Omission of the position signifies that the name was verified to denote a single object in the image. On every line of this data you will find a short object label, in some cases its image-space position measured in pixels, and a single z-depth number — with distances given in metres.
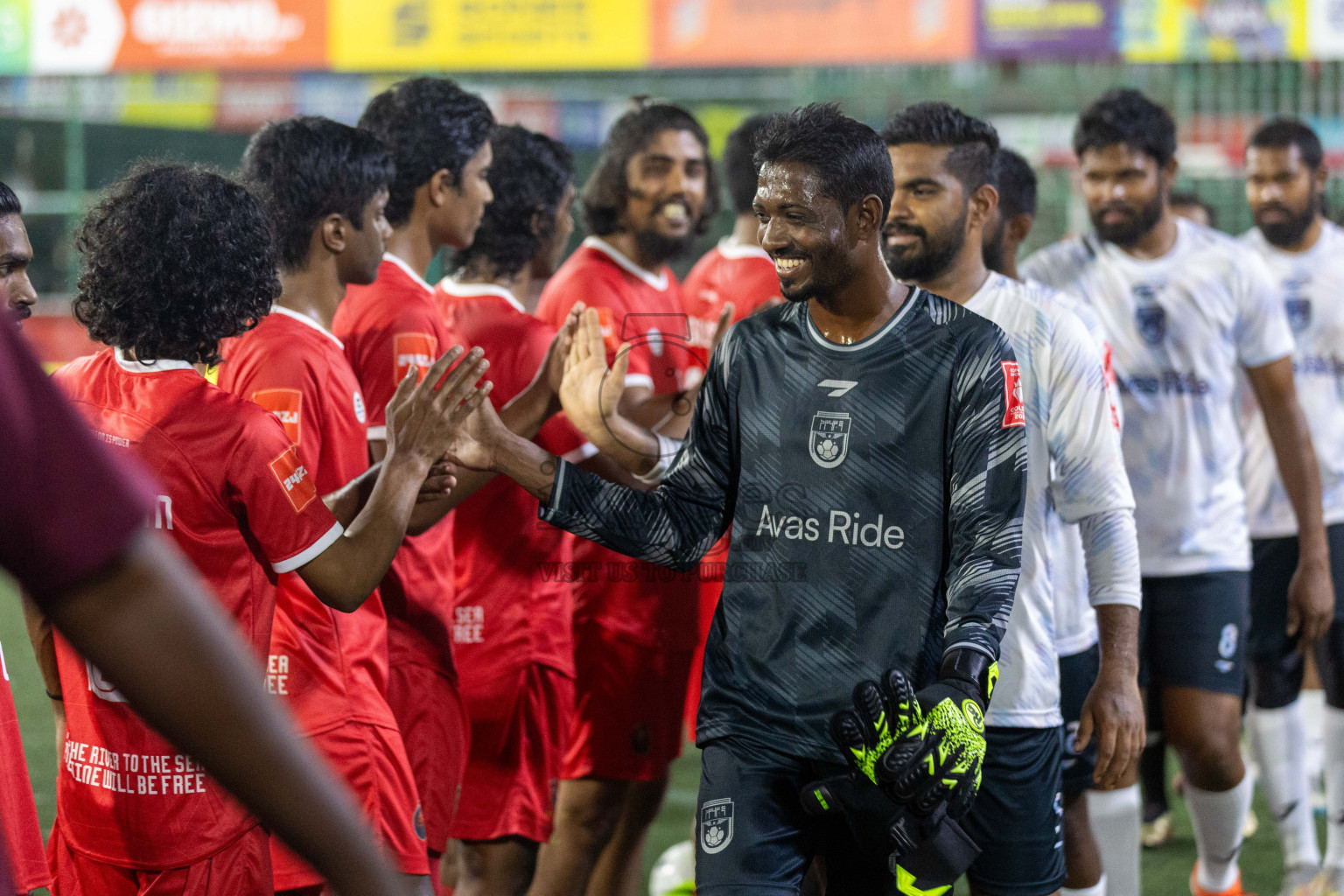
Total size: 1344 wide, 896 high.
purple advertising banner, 20.91
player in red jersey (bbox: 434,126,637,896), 7.16
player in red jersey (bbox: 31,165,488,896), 4.30
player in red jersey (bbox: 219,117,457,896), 5.23
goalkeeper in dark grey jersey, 4.67
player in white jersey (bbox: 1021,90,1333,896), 7.91
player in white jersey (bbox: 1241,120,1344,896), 8.65
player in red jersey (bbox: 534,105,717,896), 7.72
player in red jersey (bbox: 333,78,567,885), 6.35
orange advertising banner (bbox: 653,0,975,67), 21.59
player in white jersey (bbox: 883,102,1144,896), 5.64
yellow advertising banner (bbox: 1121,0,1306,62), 20.39
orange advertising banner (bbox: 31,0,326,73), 24.17
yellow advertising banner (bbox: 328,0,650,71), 23.09
